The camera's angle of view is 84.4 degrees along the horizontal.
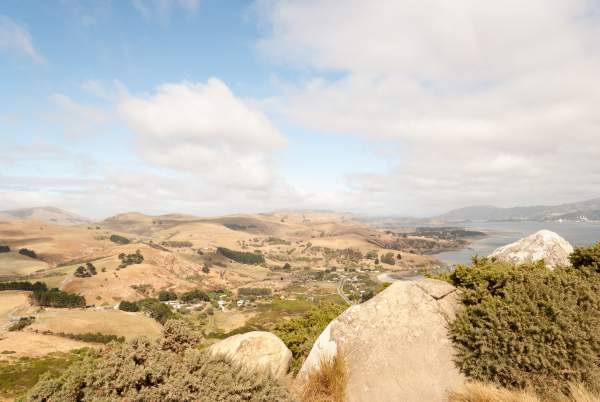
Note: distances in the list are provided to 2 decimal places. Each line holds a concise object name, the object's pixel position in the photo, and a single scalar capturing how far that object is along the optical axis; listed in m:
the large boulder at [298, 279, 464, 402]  9.76
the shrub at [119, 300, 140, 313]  144.75
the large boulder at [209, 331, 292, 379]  11.00
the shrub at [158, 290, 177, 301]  177.00
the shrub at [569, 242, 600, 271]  12.82
